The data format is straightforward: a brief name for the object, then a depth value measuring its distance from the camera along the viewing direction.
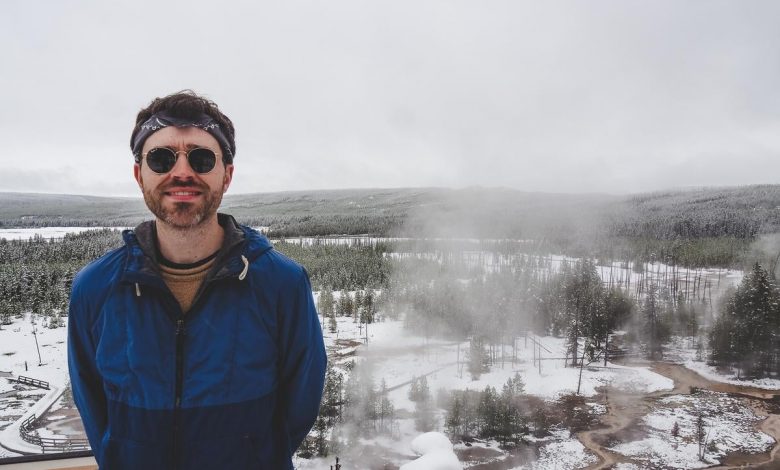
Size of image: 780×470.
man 2.17
